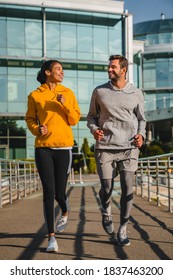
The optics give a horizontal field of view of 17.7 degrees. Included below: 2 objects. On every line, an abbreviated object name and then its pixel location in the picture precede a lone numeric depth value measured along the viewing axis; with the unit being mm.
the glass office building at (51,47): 35969
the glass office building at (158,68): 43062
